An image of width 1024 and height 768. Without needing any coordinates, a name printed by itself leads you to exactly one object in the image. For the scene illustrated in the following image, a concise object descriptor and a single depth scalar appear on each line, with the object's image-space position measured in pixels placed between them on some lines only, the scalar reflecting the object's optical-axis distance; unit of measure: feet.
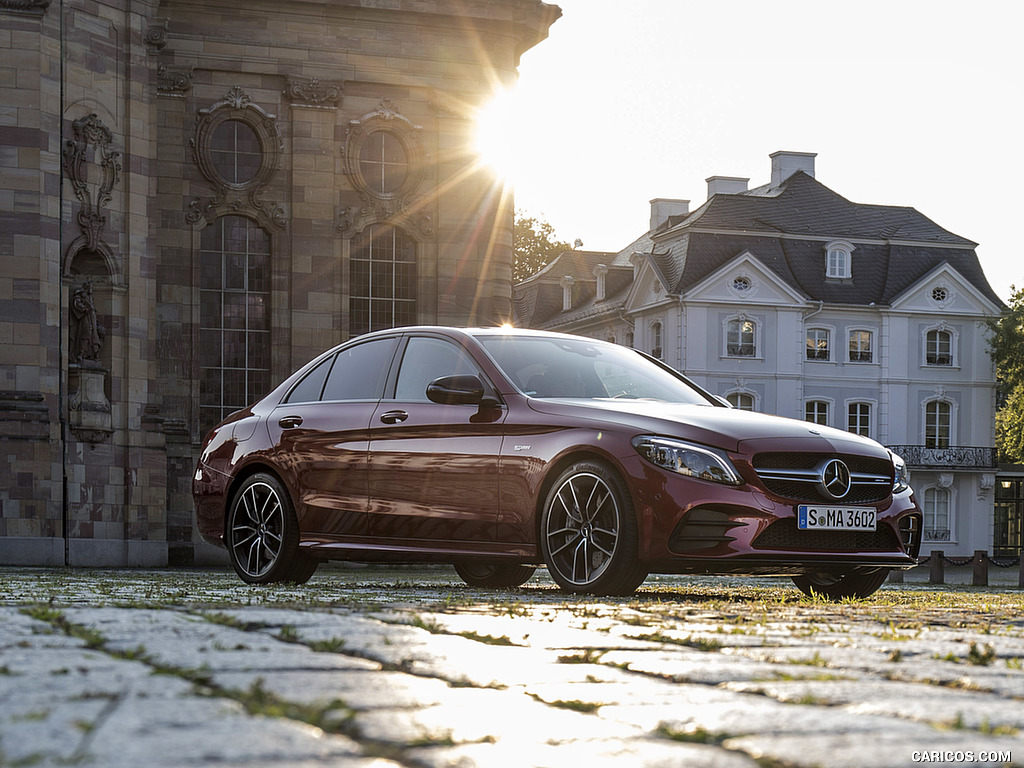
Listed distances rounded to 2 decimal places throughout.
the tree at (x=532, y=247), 245.86
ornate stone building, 81.66
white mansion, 183.21
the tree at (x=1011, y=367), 197.16
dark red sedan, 27.94
